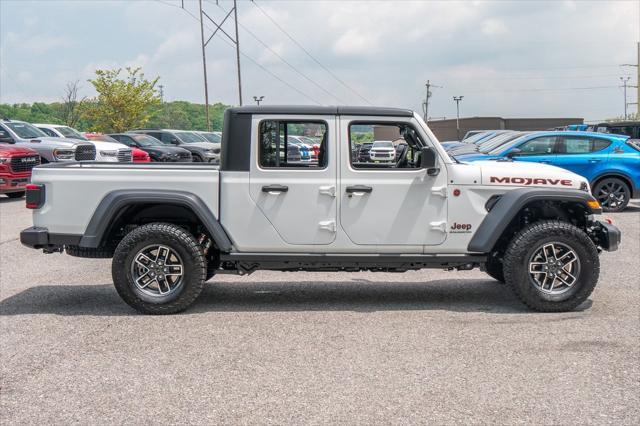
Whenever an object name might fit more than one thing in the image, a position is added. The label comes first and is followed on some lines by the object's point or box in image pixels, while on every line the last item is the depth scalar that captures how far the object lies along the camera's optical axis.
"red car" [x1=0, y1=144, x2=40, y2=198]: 17.72
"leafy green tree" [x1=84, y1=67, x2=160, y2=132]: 60.50
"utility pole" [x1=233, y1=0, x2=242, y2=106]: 47.27
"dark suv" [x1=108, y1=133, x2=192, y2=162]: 25.80
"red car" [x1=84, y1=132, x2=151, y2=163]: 23.92
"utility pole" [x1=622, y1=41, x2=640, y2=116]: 100.89
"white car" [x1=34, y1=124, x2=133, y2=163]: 21.75
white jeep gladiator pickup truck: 6.60
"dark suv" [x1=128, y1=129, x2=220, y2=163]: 28.36
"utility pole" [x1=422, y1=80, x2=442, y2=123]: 114.06
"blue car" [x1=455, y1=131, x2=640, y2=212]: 14.96
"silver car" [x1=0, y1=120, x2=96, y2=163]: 20.03
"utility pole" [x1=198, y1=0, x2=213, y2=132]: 49.61
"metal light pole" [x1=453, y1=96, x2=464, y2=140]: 91.56
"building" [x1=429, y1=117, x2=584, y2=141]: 85.12
